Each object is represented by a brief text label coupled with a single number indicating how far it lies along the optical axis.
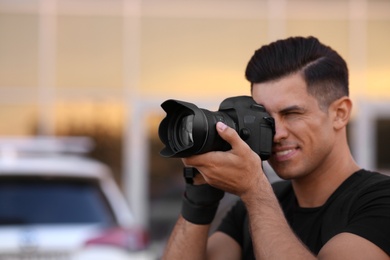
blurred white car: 6.42
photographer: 2.94
